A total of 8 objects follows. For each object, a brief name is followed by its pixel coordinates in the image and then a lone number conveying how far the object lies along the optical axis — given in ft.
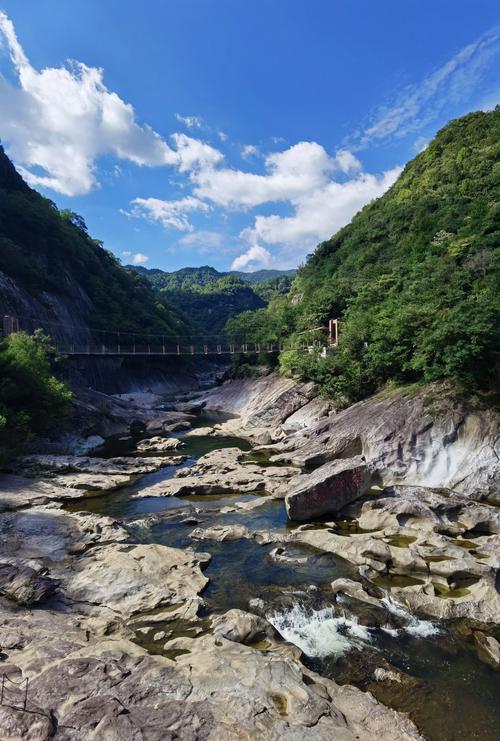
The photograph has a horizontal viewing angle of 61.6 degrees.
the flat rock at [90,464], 64.13
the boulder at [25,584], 27.78
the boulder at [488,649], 24.12
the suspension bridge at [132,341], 112.37
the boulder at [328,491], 44.47
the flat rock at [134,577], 29.32
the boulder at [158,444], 81.34
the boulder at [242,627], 25.31
